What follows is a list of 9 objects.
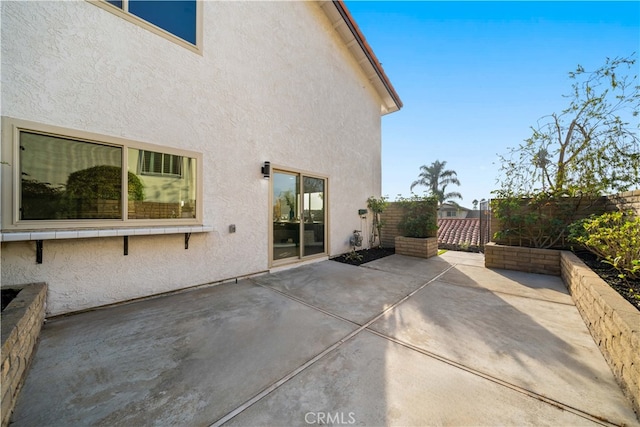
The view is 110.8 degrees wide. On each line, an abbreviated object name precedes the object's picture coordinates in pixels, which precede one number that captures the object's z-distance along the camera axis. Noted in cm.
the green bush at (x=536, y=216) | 514
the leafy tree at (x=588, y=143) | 458
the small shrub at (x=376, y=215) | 823
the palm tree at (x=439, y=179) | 2242
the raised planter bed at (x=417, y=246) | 676
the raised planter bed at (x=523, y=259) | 489
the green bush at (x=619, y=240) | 275
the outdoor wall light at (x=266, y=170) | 490
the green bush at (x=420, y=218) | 729
